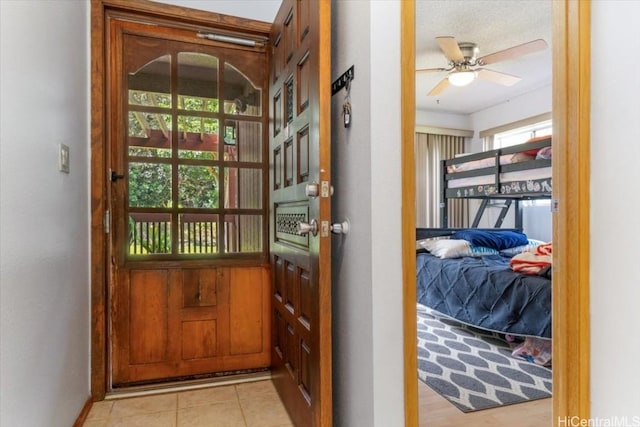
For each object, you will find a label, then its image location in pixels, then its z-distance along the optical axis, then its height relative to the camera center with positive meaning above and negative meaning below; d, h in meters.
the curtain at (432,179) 5.66 +0.47
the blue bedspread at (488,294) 2.45 -0.65
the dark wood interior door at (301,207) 1.35 +0.01
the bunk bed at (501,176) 3.43 +0.36
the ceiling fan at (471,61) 3.12 +1.37
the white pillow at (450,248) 3.57 -0.39
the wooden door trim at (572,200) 1.00 +0.02
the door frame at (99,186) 2.02 +0.14
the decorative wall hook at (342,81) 1.40 +0.51
